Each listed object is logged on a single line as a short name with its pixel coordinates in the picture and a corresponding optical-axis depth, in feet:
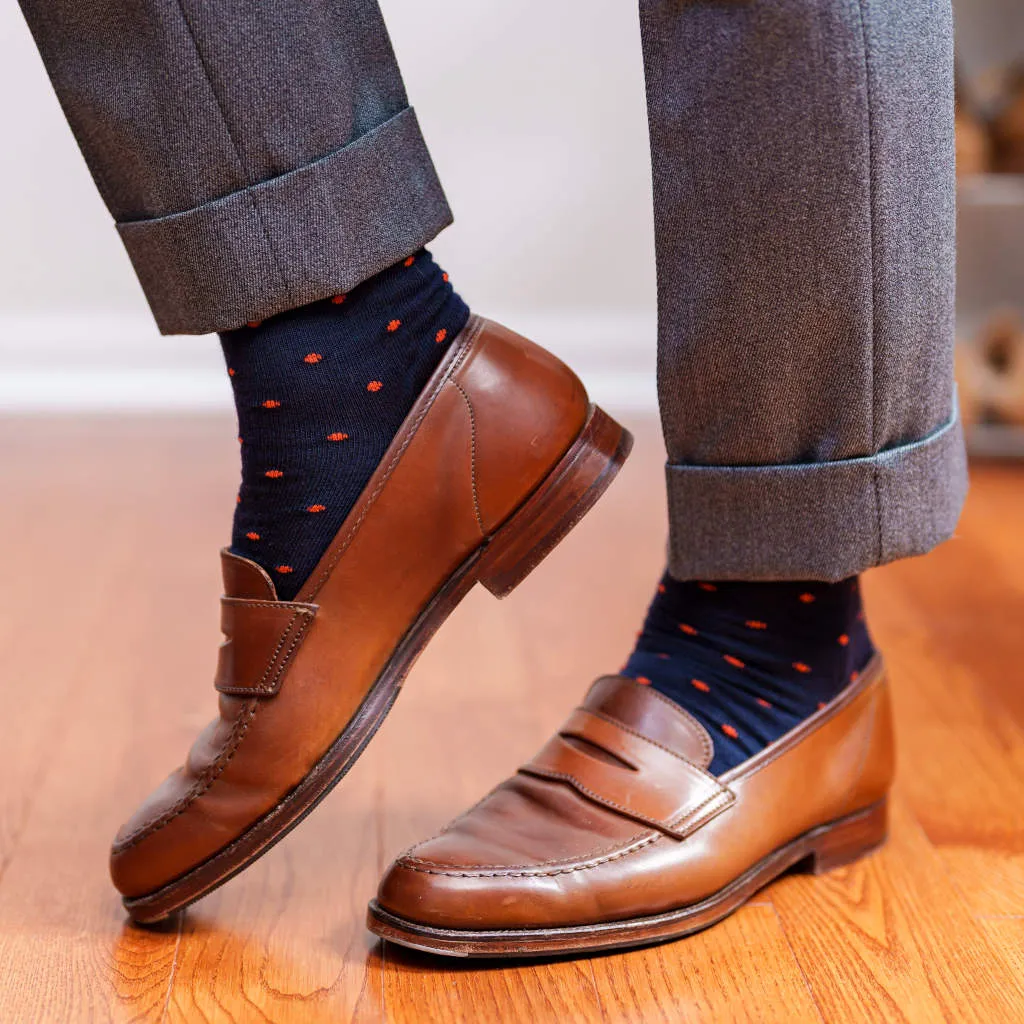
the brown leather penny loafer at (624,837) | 3.87
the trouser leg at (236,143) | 3.78
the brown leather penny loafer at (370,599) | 3.91
